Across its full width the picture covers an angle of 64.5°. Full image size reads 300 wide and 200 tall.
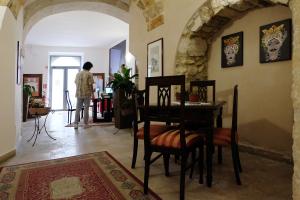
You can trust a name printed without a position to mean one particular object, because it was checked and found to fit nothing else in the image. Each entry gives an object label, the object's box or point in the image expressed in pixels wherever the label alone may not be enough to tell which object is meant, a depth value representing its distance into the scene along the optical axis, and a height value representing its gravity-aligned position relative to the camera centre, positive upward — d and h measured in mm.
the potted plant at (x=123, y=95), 5332 +11
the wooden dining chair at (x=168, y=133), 1910 -330
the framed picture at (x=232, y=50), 3508 +715
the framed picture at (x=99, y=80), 11453 +733
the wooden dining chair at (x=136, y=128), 2553 -355
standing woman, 5348 +139
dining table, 2148 -184
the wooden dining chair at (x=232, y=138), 2332 -411
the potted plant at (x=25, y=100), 7011 -171
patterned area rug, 2006 -839
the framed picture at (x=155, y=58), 4282 +706
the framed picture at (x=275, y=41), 2895 +714
